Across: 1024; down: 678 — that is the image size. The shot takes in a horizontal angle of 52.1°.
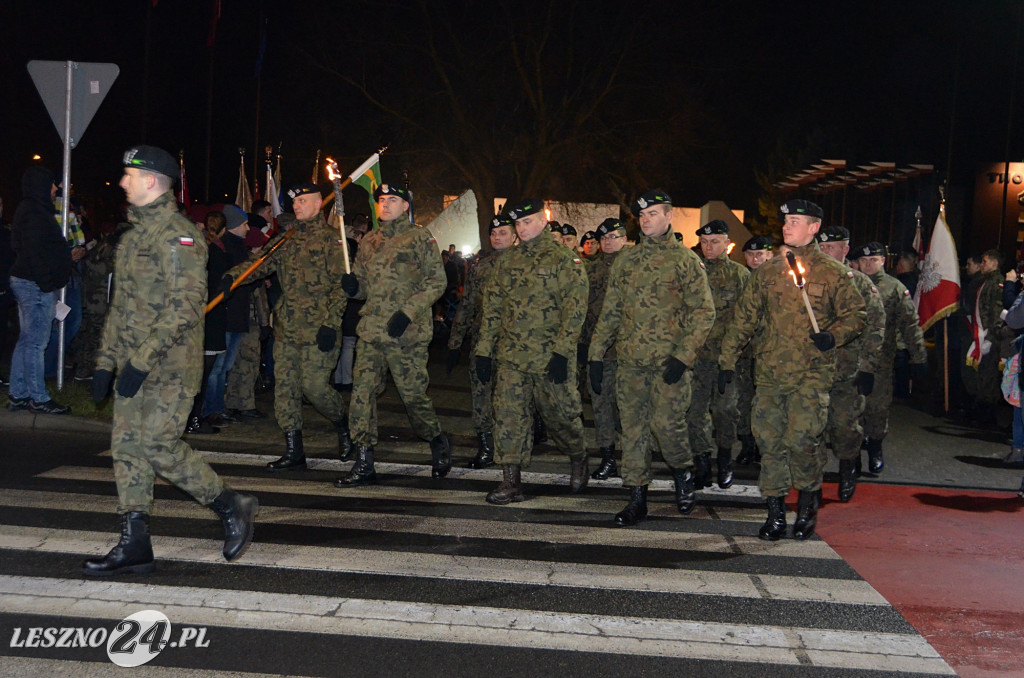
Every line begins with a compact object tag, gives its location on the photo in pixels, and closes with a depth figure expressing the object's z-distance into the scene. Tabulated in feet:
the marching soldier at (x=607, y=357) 29.99
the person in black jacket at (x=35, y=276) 32.48
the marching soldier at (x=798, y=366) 22.77
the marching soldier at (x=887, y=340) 31.63
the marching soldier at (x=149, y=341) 18.13
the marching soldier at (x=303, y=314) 27.66
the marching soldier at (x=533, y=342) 25.23
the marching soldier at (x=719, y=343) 29.09
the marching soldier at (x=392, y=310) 26.12
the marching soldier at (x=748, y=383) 31.73
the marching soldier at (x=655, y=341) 23.77
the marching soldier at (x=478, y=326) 30.68
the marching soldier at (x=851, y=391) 27.32
